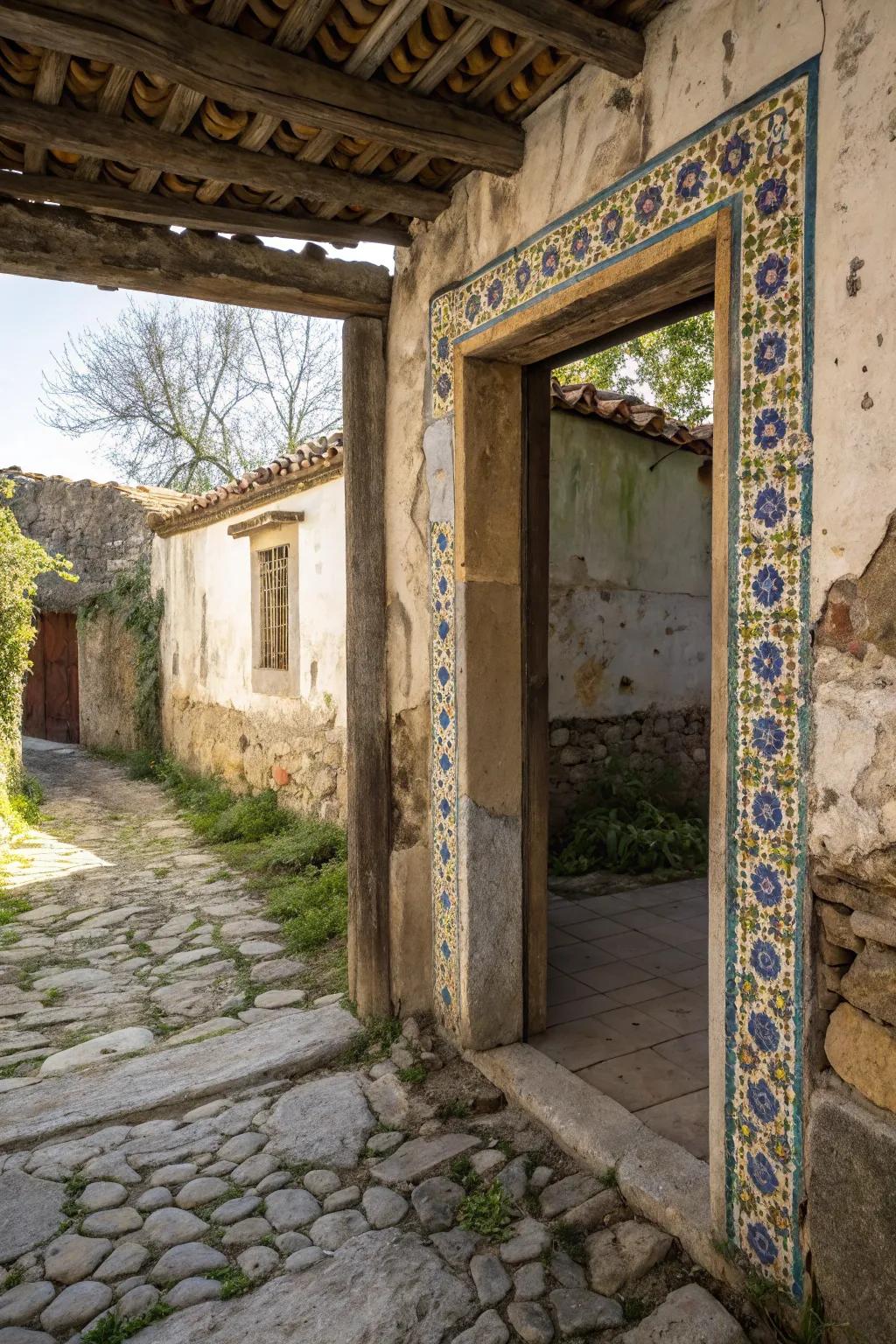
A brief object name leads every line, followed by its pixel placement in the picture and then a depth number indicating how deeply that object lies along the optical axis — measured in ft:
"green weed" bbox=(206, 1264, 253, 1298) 7.42
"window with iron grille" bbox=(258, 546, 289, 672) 25.62
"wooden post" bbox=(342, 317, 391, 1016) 11.99
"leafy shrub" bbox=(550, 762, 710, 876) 19.20
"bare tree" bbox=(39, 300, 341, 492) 62.13
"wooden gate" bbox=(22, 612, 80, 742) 45.21
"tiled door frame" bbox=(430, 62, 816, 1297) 6.31
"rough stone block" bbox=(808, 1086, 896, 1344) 5.81
